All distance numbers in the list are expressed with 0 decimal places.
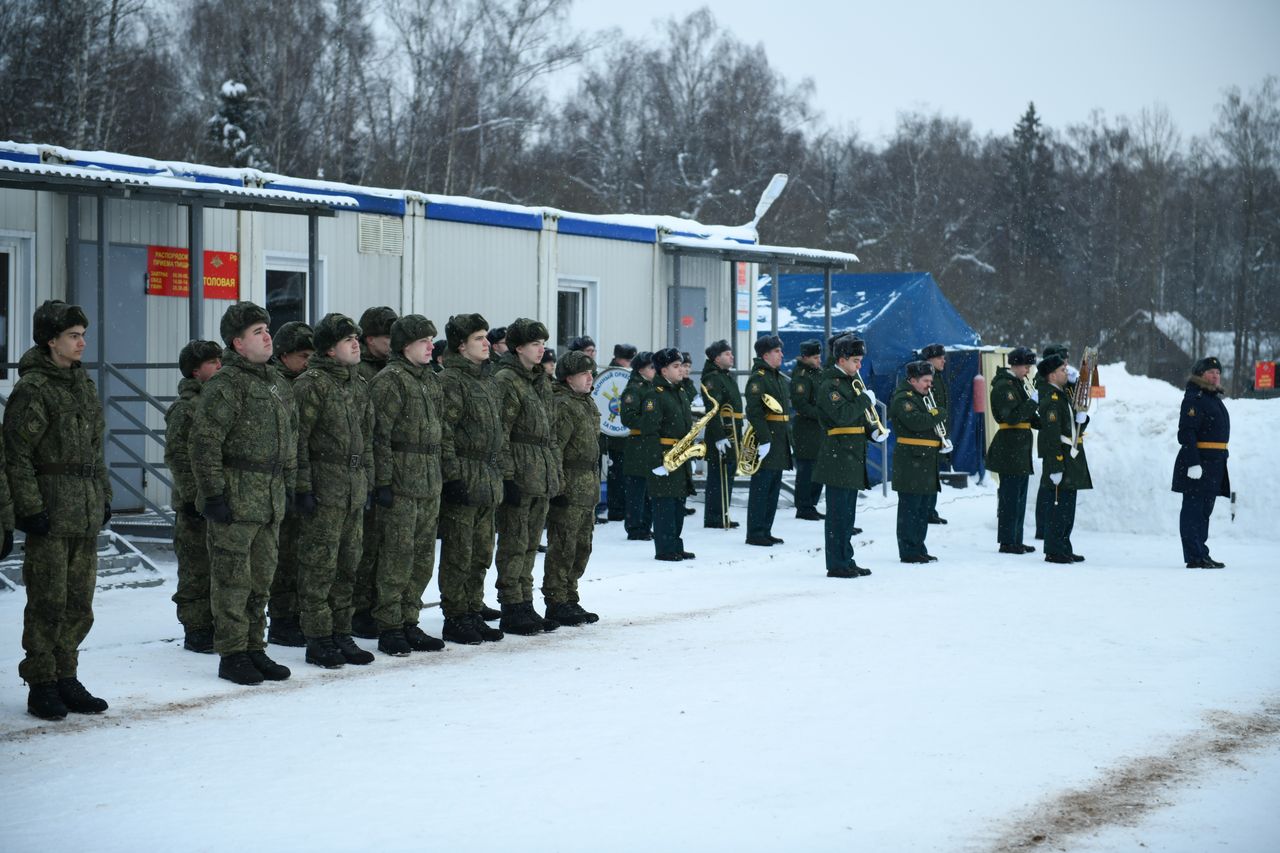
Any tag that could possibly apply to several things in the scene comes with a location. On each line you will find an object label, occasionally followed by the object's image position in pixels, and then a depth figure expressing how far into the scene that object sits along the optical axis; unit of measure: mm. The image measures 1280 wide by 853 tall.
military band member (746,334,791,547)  14359
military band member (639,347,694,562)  13266
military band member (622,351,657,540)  14492
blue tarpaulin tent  22734
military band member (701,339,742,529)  15258
